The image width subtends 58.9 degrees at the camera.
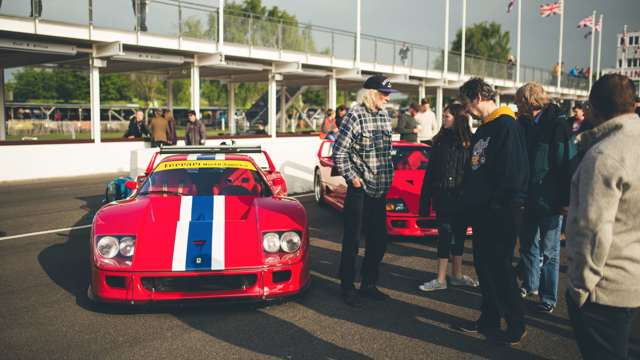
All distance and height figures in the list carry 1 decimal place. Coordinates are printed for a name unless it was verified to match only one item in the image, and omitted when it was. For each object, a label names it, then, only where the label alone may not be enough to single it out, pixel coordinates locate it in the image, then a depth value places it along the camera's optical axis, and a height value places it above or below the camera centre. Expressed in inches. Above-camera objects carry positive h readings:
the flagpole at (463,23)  1349.7 +261.8
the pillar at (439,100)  1392.7 +86.3
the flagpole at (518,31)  1541.6 +284.6
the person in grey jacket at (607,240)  87.0 -16.2
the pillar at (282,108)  1380.4 +62.8
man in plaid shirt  190.7 -11.5
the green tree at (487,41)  3152.1 +530.1
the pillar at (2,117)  786.8 +19.3
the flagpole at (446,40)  1304.1 +220.0
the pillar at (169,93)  1121.1 +79.4
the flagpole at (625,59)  1970.7 +287.7
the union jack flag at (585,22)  1577.1 +317.4
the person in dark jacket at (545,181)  177.0 -14.0
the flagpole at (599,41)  2008.1 +364.6
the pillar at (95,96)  716.0 +45.7
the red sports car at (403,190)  285.0 -31.1
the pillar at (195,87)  838.5 +68.2
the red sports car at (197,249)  169.9 -35.9
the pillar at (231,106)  1241.4 +59.8
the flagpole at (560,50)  1819.3 +278.6
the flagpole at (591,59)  1872.8 +288.4
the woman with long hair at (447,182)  201.0 -16.6
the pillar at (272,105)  970.1 +49.7
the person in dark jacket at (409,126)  515.5 +7.8
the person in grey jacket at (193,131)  591.5 +1.8
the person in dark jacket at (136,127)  754.8 +7.2
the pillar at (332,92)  1089.4 +80.8
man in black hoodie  147.1 -18.6
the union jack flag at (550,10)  1375.5 +307.8
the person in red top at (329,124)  535.1 +9.8
